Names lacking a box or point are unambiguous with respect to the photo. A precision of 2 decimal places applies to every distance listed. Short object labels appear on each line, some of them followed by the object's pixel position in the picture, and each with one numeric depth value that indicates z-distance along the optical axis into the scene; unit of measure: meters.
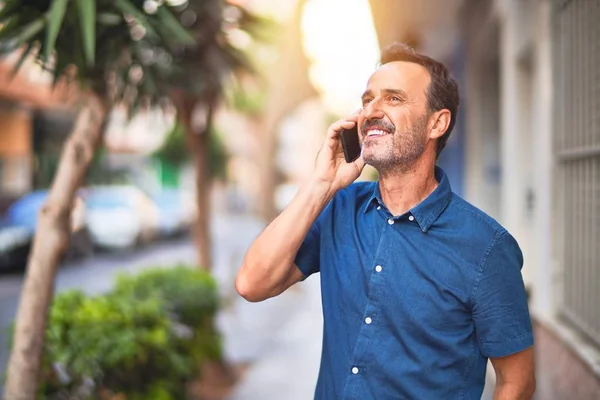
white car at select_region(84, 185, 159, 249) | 18.47
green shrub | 4.27
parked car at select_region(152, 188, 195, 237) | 22.14
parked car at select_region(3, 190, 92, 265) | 14.23
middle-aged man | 1.79
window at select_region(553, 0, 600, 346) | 3.26
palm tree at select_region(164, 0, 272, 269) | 5.35
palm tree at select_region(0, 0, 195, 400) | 3.18
